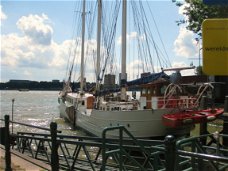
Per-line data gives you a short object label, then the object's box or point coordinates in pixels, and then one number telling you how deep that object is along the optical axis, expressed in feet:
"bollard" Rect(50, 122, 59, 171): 15.08
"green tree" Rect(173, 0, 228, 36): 74.74
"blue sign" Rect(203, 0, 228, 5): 10.04
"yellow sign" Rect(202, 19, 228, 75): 11.03
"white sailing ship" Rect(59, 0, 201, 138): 41.94
